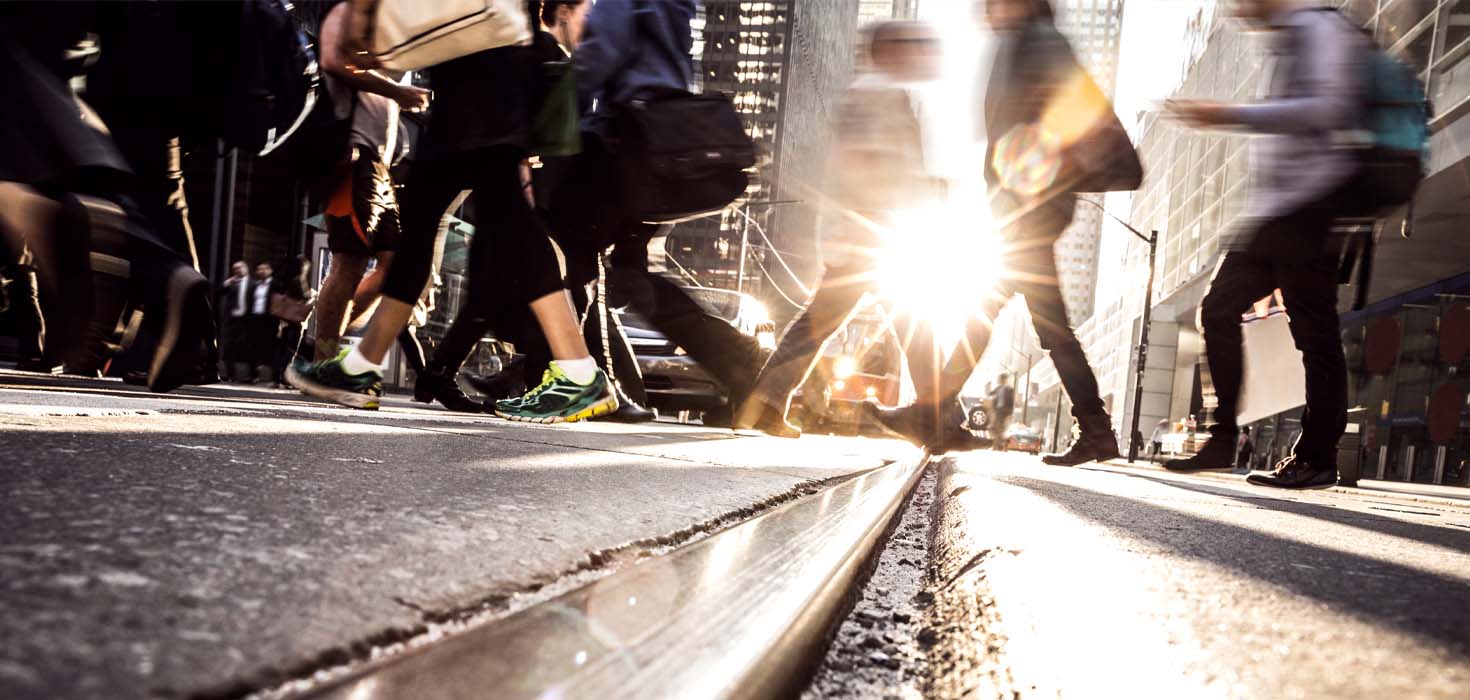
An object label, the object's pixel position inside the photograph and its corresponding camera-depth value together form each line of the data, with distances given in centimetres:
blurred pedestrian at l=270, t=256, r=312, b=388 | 948
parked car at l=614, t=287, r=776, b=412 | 909
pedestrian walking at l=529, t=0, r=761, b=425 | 364
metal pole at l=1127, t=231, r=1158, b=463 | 2273
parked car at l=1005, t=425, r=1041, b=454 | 3762
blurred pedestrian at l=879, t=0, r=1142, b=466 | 409
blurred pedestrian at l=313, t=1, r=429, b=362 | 451
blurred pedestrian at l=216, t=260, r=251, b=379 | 1019
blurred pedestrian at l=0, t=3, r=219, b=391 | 227
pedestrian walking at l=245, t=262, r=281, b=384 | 1021
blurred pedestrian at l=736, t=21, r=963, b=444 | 439
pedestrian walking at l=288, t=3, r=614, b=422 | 342
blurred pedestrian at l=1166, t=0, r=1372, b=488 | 346
